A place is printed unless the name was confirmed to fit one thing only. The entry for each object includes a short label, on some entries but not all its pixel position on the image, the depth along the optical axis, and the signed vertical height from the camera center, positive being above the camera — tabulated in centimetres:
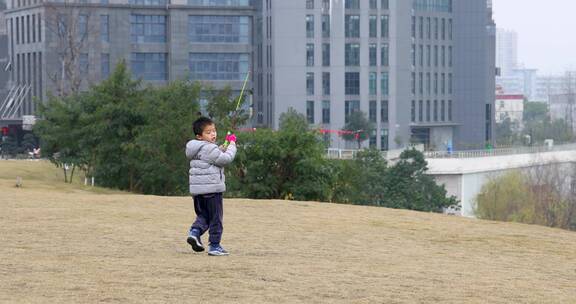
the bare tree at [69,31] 7144 +753
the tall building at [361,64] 11156 +715
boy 1574 -42
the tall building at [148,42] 10062 +807
